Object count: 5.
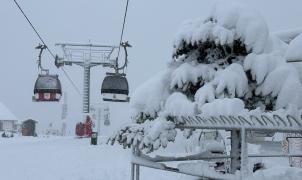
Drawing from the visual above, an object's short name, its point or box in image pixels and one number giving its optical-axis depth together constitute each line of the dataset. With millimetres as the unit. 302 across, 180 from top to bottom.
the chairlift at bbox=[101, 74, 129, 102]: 21234
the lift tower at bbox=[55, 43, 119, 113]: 28288
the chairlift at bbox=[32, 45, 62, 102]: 23953
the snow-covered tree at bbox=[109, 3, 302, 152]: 5141
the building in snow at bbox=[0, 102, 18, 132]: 85312
